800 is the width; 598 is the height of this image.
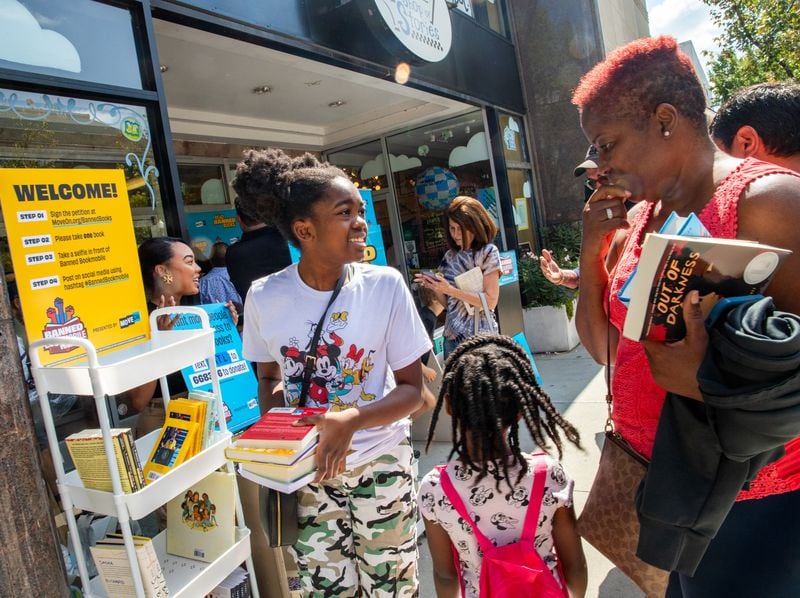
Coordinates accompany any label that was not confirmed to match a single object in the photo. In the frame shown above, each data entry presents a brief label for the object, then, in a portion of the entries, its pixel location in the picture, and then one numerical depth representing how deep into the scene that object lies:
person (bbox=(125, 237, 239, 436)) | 2.64
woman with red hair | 1.09
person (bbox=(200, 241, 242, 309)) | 3.57
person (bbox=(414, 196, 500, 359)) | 3.90
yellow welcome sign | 1.54
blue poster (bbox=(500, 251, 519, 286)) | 4.20
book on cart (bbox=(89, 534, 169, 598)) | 1.61
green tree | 7.97
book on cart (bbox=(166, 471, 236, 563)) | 1.90
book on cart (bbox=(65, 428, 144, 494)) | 1.57
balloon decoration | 8.91
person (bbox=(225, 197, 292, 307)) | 3.59
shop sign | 4.98
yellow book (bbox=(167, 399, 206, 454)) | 1.78
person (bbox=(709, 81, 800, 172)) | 2.41
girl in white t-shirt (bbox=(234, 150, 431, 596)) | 1.82
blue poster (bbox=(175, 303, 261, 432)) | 2.92
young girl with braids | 1.61
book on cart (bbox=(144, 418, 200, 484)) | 1.71
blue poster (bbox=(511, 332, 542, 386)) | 4.33
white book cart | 1.53
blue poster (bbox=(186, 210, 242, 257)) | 7.03
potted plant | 7.17
